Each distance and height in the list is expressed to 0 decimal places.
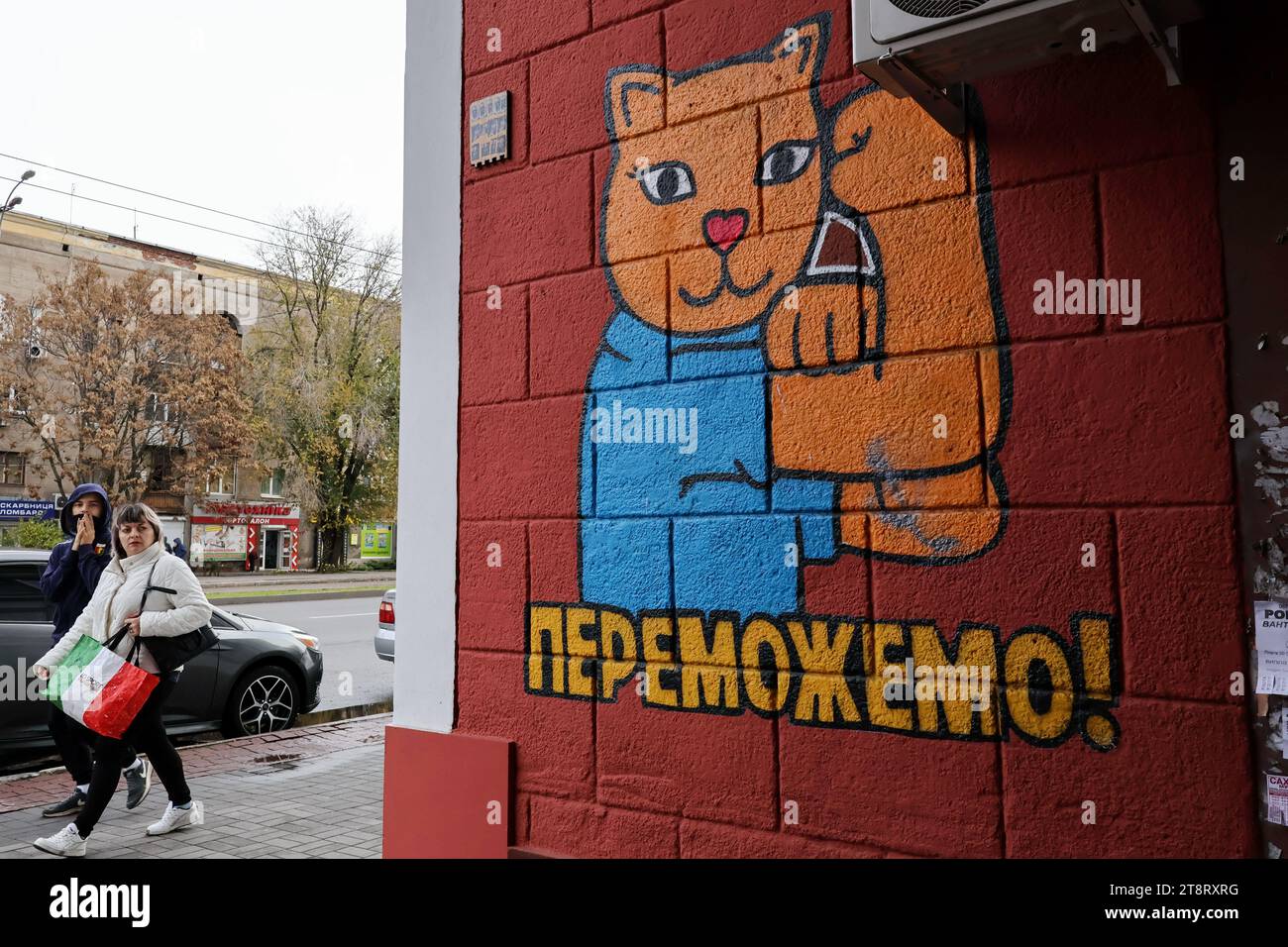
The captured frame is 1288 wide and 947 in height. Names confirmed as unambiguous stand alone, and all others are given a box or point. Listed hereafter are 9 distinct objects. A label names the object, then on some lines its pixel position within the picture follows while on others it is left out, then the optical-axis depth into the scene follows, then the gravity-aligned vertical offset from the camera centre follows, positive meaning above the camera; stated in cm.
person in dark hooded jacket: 581 -22
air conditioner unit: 228 +132
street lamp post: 2372 +906
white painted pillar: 392 +78
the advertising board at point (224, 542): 3503 +21
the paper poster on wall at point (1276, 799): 224 -64
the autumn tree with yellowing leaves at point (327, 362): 3338 +690
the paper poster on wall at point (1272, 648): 226 -27
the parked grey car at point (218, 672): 671 -108
